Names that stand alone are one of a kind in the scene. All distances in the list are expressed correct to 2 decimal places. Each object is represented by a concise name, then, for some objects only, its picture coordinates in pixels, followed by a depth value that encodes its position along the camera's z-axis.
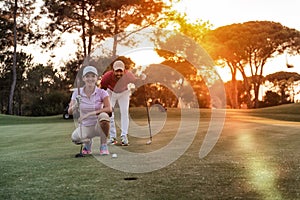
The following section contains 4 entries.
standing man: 9.30
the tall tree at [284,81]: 61.94
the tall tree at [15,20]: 40.25
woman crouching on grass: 7.20
